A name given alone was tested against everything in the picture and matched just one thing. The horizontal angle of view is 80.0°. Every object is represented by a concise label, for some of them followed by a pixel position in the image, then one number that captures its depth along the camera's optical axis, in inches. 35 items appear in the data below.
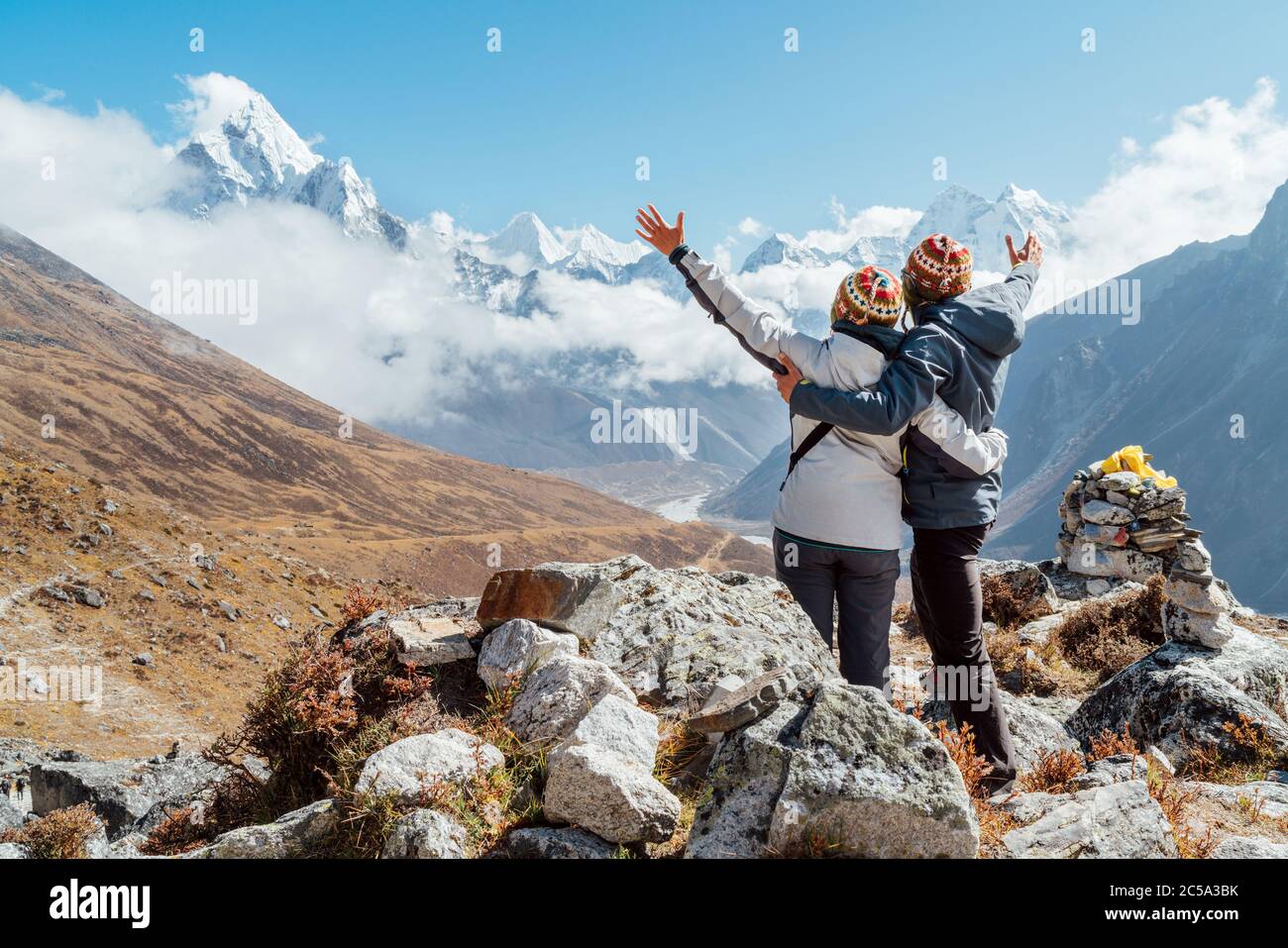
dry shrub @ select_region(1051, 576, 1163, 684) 392.2
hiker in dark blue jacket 169.8
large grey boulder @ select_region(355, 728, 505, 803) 143.6
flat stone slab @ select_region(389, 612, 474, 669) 211.8
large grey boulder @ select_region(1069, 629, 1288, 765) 240.1
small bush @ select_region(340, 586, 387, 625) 250.1
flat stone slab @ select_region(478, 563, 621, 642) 213.0
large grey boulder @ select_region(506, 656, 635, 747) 167.5
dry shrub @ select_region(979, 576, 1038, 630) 509.0
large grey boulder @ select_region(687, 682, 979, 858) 125.6
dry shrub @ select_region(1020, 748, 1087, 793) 198.5
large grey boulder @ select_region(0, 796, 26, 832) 374.0
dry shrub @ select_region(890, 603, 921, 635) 562.5
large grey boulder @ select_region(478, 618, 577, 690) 194.7
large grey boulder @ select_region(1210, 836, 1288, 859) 149.7
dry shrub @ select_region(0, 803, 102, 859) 229.5
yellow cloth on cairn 549.3
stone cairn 535.2
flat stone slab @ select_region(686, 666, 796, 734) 159.0
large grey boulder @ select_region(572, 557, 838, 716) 193.2
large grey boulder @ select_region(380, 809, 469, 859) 129.4
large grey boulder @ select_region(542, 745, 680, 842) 136.6
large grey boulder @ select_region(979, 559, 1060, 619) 513.0
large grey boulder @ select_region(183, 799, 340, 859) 143.7
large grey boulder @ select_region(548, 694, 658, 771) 151.3
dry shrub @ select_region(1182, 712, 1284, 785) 222.4
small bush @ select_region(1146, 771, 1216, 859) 149.6
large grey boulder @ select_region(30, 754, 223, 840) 446.0
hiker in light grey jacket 175.5
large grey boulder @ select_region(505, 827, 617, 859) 133.6
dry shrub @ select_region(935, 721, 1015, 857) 141.9
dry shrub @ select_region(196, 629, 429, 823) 182.9
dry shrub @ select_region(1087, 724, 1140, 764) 212.7
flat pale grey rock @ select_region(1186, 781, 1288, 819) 185.5
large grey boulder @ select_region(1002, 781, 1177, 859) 139.9
